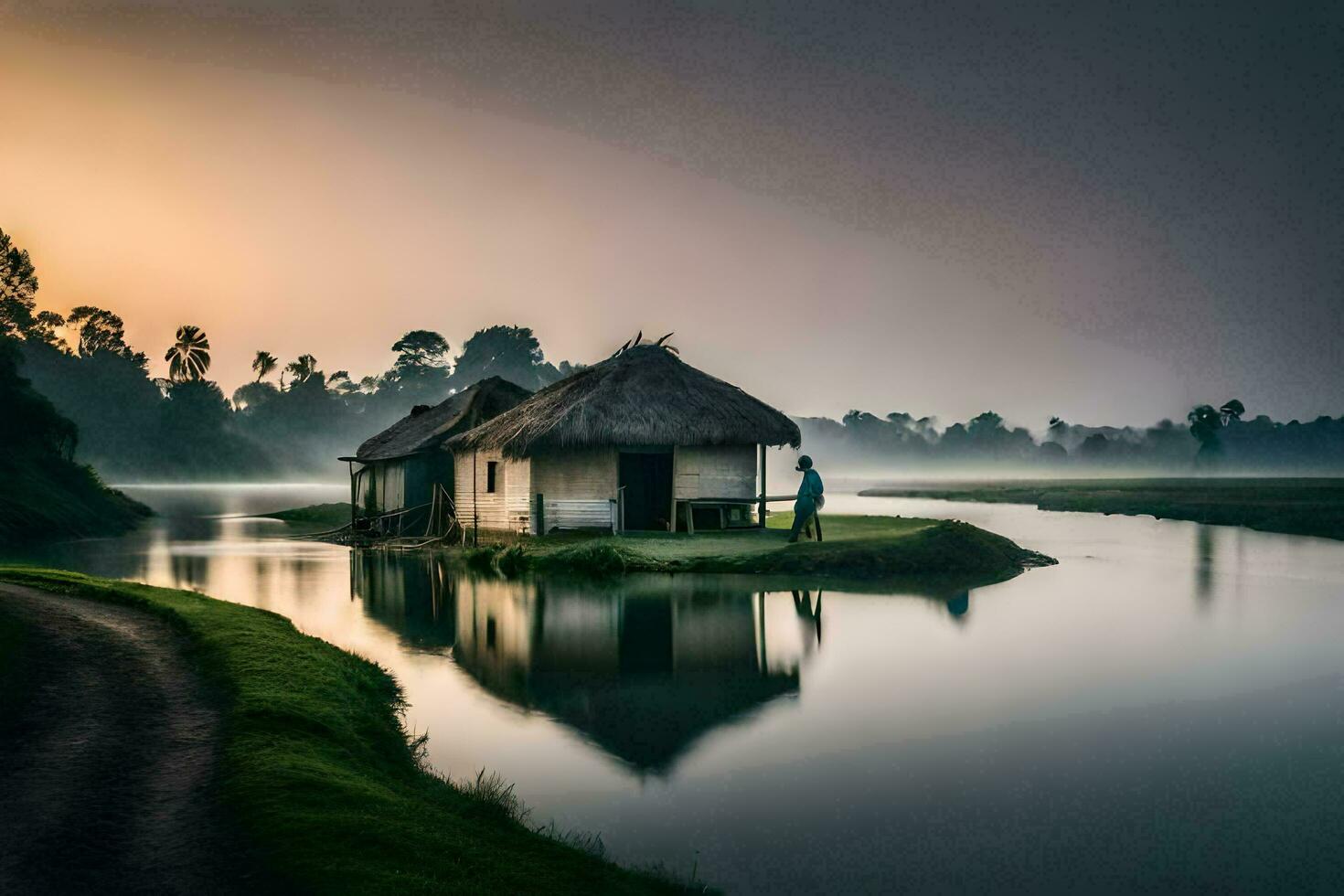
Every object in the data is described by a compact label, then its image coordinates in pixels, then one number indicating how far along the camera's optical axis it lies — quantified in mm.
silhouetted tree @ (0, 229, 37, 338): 55281
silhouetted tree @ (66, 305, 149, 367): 120000
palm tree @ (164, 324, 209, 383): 127062
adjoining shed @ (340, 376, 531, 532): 35781
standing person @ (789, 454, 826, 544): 24844
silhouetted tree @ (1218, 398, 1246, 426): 129000
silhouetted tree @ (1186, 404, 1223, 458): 130875
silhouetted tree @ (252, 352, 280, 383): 146750
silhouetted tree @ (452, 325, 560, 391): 128625
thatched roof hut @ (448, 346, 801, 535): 28250
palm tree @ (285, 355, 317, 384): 144125
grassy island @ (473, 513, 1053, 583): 23078
